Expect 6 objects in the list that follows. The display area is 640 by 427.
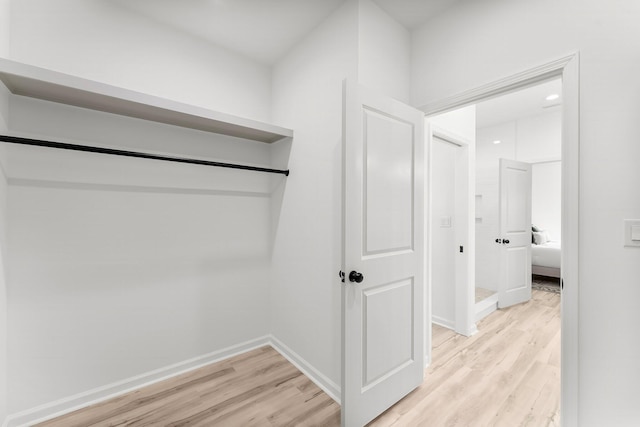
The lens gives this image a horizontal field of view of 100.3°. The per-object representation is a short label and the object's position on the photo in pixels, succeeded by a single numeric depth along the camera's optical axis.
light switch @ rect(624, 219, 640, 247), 1.22
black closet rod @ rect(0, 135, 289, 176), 1.41
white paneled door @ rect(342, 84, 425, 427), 1.54
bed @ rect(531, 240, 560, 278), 4.59
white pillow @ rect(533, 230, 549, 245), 5.02
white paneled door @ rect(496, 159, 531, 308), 3.72
